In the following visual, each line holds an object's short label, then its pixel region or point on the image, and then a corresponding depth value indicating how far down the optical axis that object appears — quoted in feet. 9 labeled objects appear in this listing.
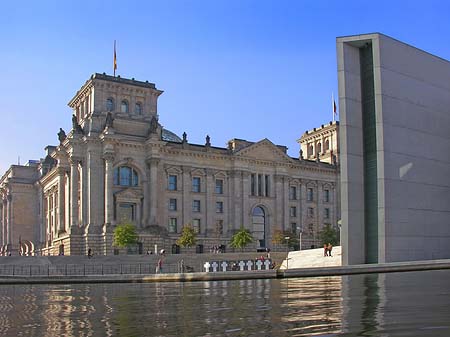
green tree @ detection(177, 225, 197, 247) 286.87
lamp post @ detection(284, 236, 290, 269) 321.32
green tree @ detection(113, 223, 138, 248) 264.11
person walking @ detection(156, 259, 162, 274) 171.95
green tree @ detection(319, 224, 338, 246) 327.88
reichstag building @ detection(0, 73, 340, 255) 288.30
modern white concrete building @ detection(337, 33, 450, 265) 151.12
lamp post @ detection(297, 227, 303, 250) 315.47
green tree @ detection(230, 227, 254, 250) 300.40
